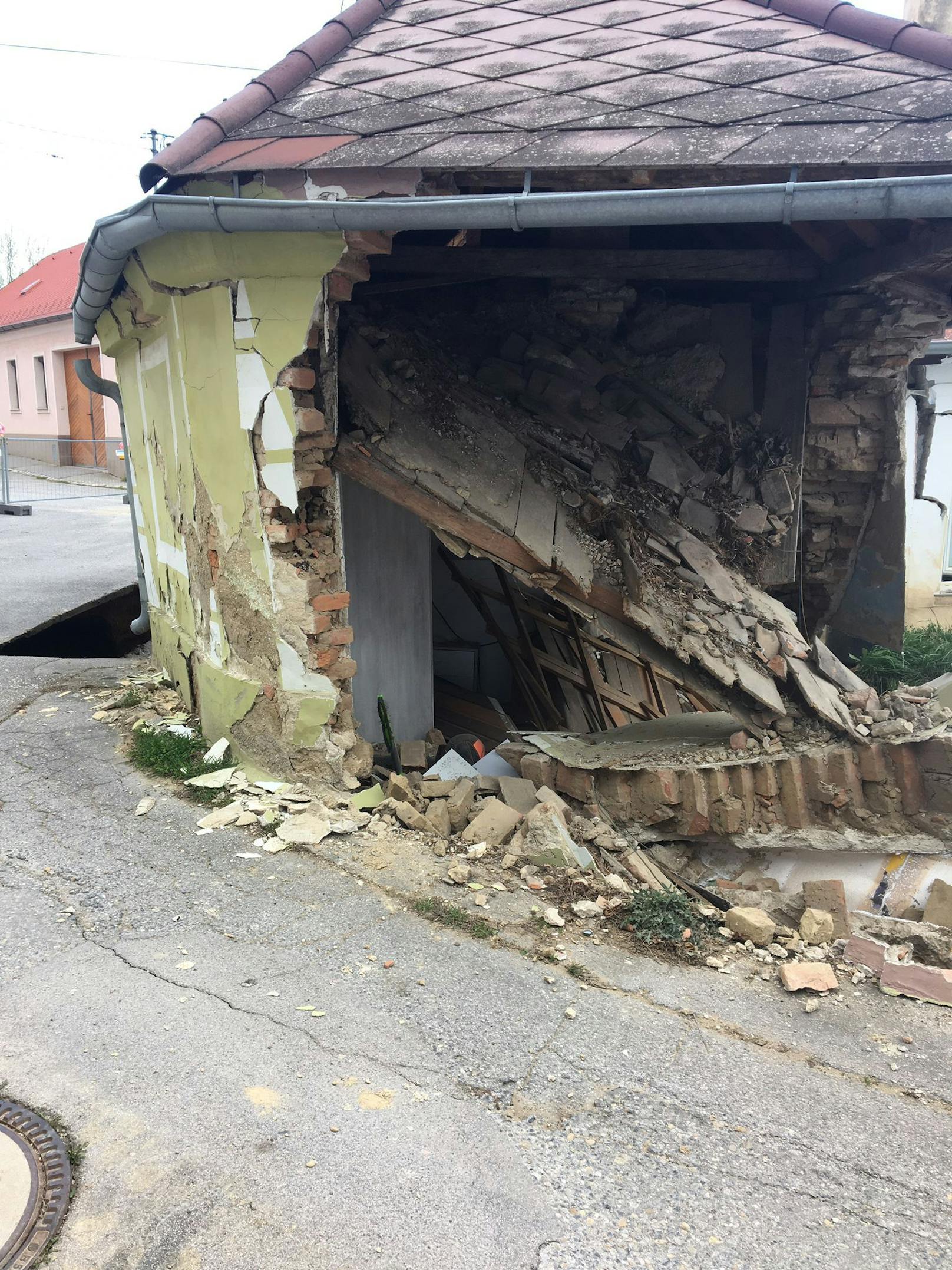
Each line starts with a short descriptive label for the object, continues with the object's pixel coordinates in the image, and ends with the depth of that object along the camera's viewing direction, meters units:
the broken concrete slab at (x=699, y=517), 5.93
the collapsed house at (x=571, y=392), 3.72
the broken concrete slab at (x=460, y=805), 4.55
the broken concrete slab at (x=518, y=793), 4.80
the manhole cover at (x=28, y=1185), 2.13
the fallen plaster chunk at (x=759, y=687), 5.01
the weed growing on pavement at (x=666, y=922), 3.58
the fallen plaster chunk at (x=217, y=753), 5.00
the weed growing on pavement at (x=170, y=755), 4.99
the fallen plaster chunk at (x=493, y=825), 4.32
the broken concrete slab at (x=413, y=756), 5.66
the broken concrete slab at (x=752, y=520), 6.17
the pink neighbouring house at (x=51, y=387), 24.19
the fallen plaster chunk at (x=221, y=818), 4.41
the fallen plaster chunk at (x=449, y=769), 5.23
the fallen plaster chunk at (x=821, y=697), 5.12
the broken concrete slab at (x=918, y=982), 3.26
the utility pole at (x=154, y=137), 23.20
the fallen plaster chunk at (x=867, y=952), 3.48
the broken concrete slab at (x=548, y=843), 4.11
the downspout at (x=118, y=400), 7.19
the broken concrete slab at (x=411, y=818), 4.43
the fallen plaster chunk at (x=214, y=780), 4.77
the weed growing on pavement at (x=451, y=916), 3.56
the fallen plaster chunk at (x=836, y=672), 5.65
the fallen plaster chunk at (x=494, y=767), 5.46
